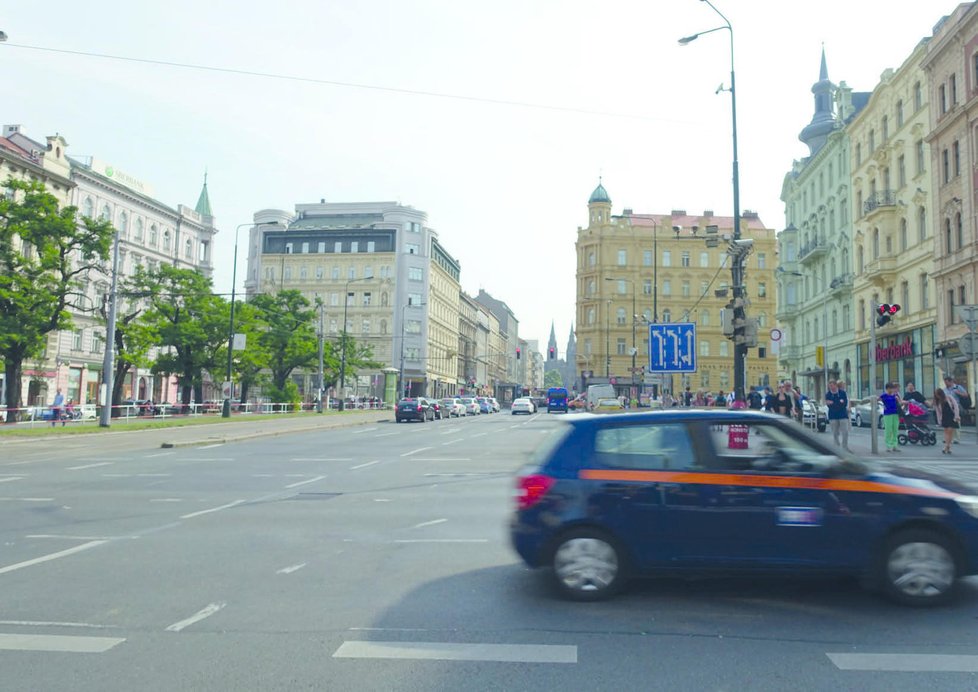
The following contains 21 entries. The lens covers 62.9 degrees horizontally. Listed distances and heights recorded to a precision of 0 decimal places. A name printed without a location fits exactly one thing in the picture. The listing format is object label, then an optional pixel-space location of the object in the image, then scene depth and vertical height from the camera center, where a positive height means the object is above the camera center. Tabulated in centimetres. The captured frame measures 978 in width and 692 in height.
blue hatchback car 589 -75
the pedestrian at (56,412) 3608 -85
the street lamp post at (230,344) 4469 +303
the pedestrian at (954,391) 2180 +68
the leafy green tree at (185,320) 4847 +470
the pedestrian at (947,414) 1966 +2
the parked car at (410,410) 4647 -48
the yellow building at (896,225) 4125 +1069
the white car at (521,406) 6894 -15
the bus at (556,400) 7825 +53
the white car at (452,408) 6168 -40
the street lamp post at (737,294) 1980 +291
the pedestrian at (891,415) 2062 -4
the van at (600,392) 5556 +101
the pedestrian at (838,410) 2044 +5
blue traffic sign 2386 +180
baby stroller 2342 -40
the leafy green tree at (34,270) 3422 +551
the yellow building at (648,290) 9231 +1397
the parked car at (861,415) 3612 -13
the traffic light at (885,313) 1919 +242
